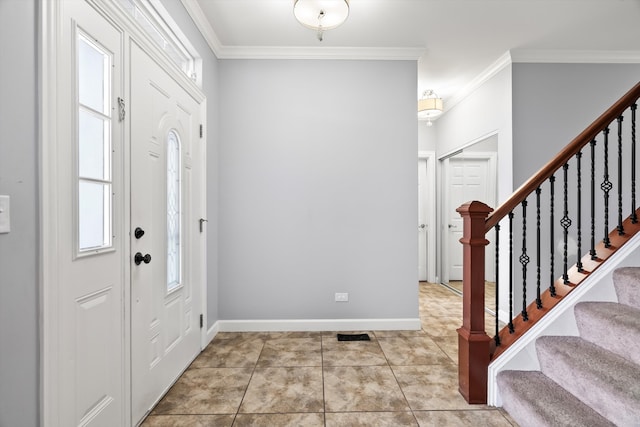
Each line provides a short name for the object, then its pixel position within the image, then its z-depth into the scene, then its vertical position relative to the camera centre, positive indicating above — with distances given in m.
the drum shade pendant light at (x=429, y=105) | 3.94 +1.35
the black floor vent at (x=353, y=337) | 2.80 -1.18
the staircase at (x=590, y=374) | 1.34 -0.77
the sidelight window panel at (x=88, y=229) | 1.16 -0.09
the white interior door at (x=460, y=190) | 4.05 +0.28
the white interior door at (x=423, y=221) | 5.02 -0.18
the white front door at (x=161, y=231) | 1.65 -0.14
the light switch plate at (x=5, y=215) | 0.93 -0.02
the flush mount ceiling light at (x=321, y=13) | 2.09 +1.38
